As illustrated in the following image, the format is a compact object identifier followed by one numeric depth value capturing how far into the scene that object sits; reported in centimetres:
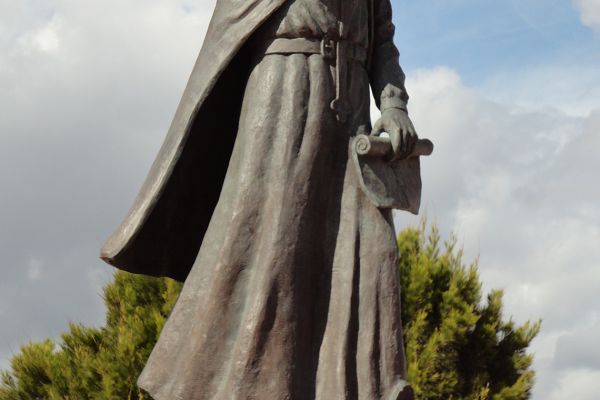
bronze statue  545
